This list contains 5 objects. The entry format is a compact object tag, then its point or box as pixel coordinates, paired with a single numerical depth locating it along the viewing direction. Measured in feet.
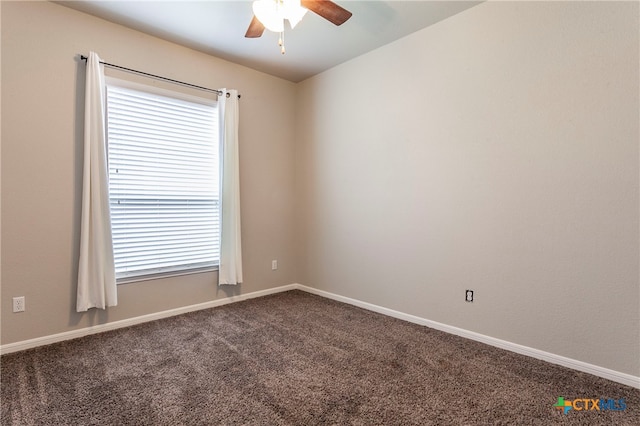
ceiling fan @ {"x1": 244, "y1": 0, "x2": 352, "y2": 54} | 6.64
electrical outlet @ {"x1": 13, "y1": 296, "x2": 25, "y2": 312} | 8.38
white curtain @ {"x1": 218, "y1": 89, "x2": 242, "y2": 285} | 11.85
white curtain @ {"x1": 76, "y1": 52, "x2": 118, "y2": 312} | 8.95
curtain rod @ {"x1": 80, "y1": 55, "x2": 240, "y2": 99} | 9.49
